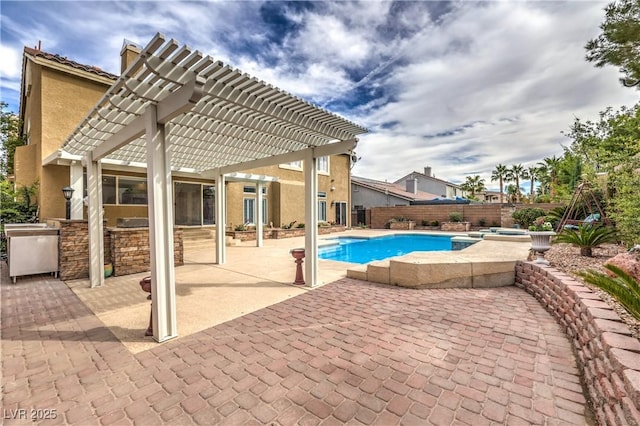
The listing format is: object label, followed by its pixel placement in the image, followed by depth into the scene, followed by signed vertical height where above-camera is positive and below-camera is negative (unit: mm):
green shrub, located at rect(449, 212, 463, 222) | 21359 -316
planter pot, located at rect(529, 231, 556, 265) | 5977 -695
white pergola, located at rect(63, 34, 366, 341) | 3490 +1815
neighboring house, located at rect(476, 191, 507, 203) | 42719 +2660
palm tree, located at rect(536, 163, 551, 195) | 30672 +3969
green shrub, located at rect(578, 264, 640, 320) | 2438 -769
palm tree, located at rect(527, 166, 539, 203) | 38438 +5590
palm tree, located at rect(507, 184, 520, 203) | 37694 +3202
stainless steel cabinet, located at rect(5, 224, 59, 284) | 7090 -826
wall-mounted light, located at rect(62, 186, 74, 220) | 8492 +860
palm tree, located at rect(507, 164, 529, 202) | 38812 +5596
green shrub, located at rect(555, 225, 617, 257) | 6570 -679
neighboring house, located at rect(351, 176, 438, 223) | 28675 +1845
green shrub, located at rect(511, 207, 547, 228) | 18094 -259
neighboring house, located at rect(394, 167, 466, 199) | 40531 +4234
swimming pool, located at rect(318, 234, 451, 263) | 13153 -1928
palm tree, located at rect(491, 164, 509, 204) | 39406 +5713
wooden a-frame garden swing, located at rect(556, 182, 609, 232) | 9319 +96
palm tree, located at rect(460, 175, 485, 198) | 40000 +4186
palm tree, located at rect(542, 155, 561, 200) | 27931 +5307
